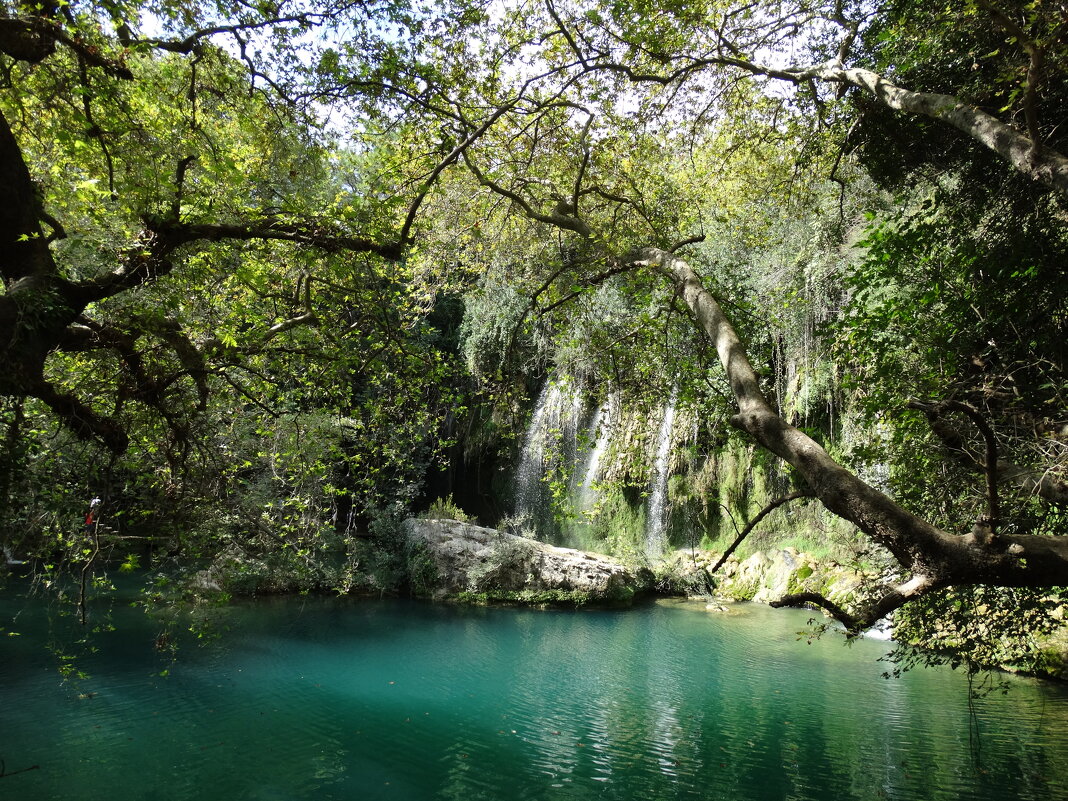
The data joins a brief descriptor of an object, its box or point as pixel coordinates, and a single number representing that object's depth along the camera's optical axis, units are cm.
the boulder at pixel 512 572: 1359
